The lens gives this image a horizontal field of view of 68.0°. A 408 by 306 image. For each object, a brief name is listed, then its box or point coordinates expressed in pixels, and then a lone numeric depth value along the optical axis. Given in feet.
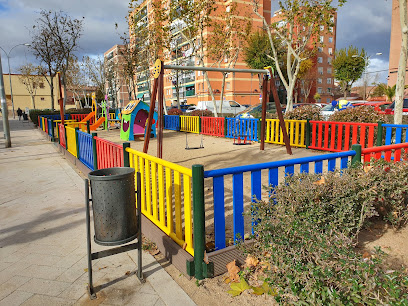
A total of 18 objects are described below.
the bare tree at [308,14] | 53.31
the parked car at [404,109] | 50.70
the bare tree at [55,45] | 95.89
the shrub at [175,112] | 84.52
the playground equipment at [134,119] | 47.93
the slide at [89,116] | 63.97
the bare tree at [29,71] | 174.13
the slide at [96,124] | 61.16
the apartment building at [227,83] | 162.20
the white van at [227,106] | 105.81
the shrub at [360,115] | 31.83
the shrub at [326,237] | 6.52
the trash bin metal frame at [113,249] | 9.05
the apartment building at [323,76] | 202.59
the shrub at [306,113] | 38.68
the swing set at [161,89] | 24.25
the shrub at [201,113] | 75.56
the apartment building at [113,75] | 166.09
